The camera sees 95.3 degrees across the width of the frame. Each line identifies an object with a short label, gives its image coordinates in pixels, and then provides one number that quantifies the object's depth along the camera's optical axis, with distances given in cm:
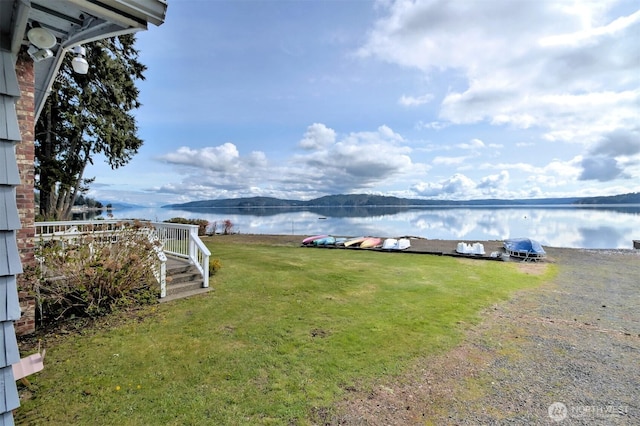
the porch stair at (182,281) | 676
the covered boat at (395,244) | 1591
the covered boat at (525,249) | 1339
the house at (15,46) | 171
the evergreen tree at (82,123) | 1170
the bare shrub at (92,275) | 519
